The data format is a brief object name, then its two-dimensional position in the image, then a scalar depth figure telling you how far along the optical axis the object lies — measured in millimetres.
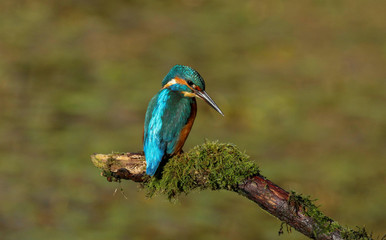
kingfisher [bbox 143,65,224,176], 6699
